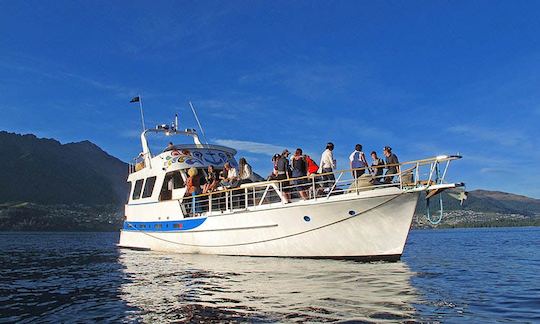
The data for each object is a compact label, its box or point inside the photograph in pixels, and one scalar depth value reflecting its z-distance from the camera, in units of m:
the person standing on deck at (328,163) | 14.88
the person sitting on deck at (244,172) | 17.11
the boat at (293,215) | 13.48
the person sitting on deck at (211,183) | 17.91
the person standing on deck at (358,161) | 14.40
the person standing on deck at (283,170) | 15.45
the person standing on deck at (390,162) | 13.79
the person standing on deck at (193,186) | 18.39
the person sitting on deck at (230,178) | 17.06
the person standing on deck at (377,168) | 13.41
